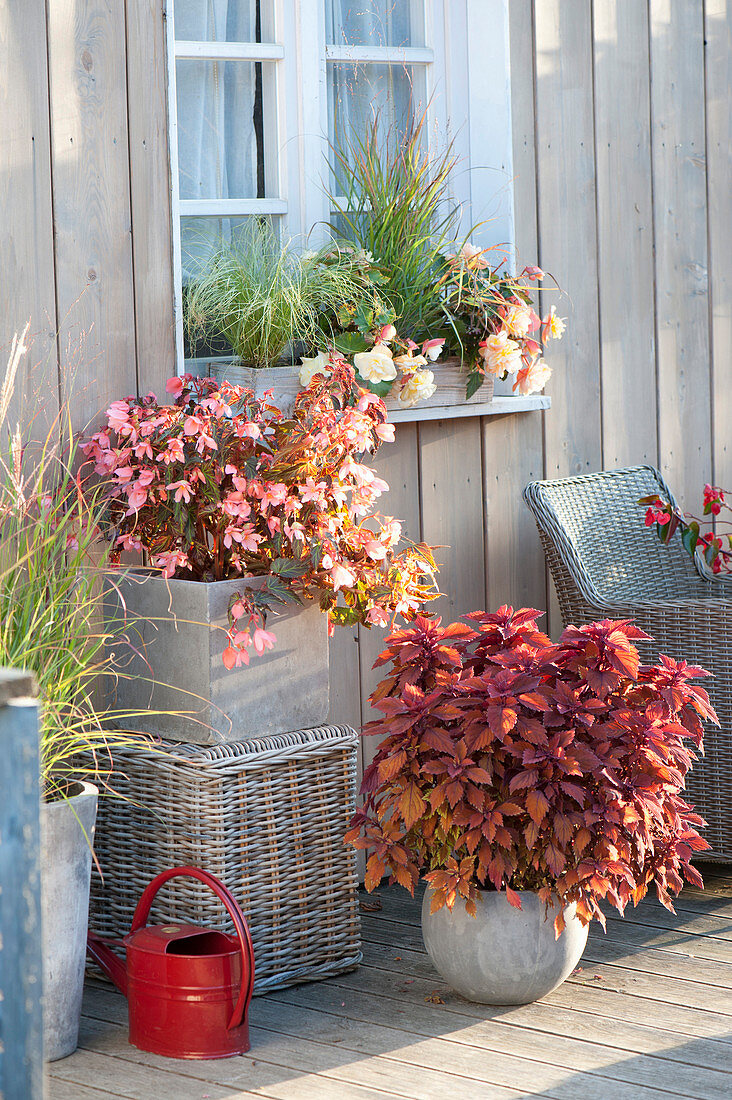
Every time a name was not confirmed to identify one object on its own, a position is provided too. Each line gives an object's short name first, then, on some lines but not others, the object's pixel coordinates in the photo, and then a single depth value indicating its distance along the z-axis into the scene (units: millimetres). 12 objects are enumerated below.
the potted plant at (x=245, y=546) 4355
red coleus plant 4128
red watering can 3936
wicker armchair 5330
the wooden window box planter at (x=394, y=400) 5050
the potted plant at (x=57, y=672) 3936
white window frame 5447
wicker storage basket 4362
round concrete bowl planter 4231
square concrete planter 4369
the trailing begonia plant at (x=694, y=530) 5983
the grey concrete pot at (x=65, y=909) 3951
